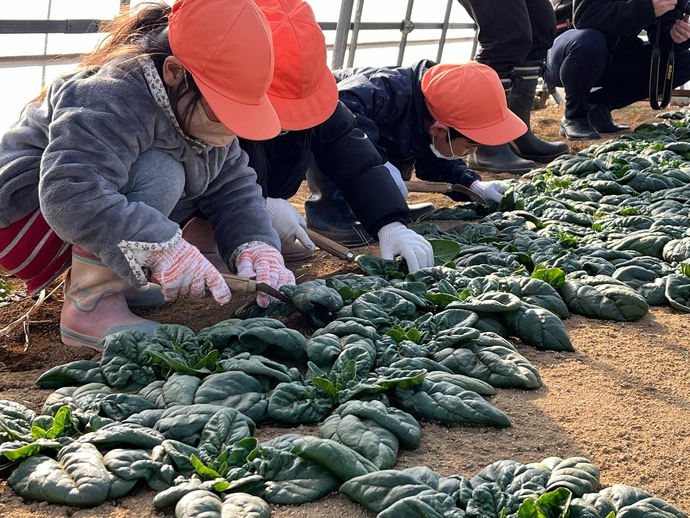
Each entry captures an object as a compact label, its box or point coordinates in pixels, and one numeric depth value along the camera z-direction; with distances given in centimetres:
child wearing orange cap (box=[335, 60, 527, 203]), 439
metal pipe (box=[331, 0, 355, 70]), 781
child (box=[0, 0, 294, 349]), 257
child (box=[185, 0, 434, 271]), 334
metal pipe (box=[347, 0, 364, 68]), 842
